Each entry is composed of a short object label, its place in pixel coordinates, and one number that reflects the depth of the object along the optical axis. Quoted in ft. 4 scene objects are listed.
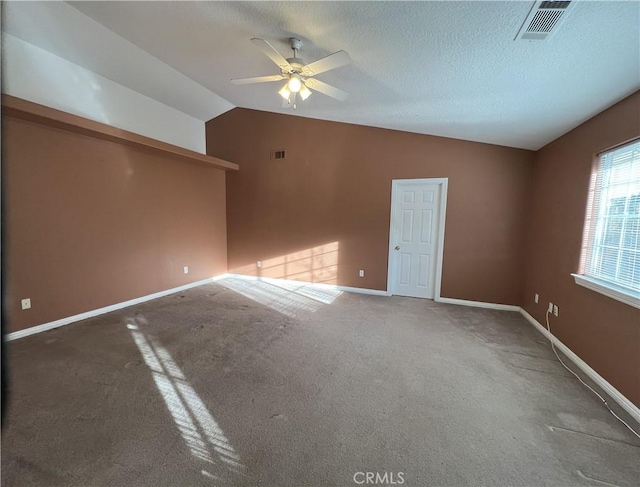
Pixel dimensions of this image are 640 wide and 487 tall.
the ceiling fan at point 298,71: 7.25
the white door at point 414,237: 14.39
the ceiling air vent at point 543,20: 5.10
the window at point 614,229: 7.27
